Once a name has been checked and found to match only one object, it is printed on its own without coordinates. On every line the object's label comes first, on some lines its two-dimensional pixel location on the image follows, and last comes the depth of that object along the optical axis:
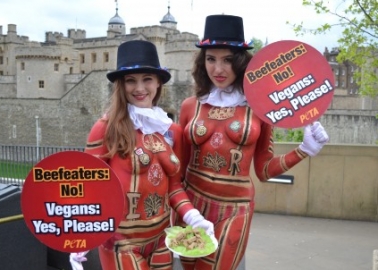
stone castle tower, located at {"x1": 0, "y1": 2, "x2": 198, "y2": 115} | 49.06
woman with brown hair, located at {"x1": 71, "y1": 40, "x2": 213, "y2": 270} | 2.61
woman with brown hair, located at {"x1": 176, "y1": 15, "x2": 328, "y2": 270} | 2.92
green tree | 7.08
